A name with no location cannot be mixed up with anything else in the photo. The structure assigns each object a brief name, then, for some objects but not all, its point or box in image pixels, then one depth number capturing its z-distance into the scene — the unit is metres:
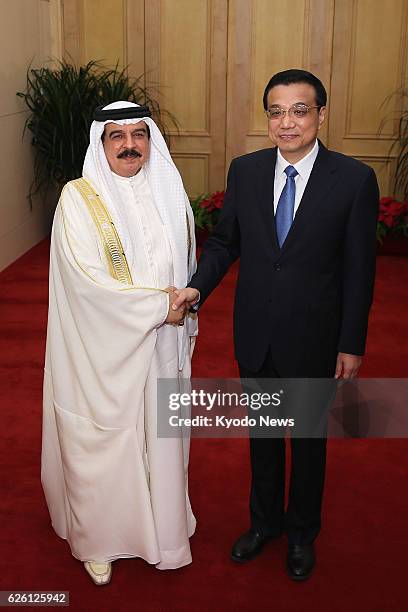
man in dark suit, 2.39
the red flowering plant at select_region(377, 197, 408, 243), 6.95
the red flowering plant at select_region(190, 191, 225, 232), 7.18
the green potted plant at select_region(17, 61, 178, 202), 6.79
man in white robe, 2.47
